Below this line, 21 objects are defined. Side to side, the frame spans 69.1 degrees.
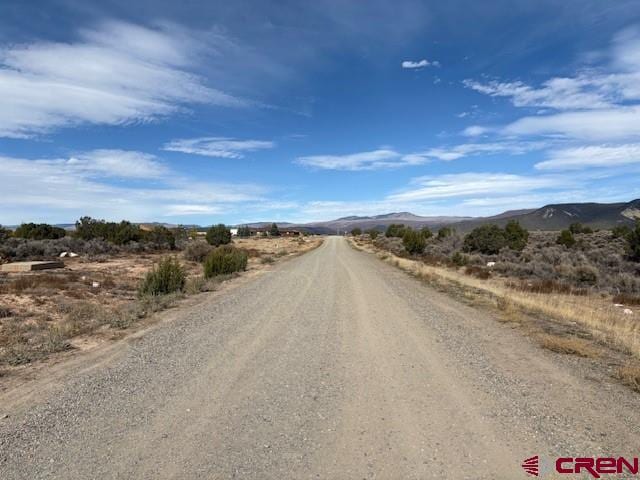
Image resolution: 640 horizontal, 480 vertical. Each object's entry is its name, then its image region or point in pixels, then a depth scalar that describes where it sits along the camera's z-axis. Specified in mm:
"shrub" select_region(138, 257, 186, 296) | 17406
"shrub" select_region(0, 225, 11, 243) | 42319
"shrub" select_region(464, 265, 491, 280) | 27123
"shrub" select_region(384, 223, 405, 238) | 100106
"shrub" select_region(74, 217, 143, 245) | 55656
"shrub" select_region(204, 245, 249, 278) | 25641
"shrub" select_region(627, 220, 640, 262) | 28992
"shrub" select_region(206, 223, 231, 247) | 66250
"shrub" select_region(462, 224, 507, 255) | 44969
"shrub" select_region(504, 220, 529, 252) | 44375
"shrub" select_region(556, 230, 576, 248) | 49156
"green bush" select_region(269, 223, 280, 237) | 176438
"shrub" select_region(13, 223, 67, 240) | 53678
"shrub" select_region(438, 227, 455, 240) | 65394
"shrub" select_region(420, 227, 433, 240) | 60031
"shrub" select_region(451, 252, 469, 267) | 35300
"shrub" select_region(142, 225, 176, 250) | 60006
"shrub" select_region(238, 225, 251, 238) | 163500
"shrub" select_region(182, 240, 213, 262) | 41344
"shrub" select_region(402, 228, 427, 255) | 53000
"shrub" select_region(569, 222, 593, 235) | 69538
